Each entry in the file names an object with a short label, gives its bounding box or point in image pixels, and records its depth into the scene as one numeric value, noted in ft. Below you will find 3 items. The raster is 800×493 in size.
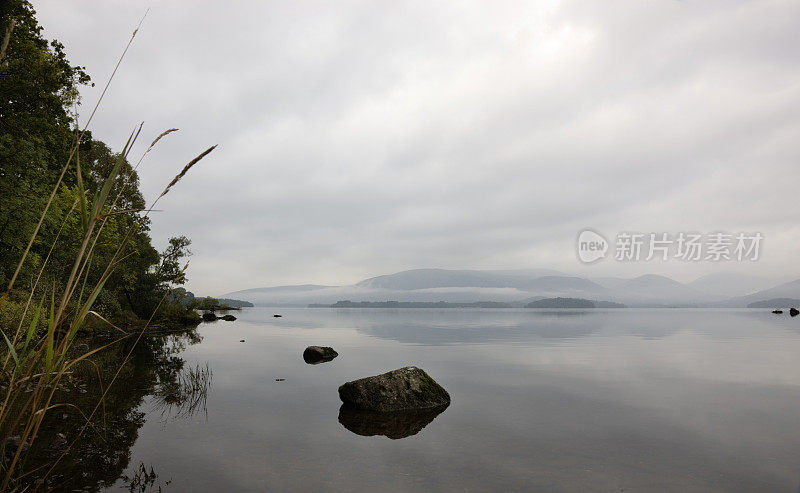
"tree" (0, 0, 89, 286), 68.69
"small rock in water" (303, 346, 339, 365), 114.93
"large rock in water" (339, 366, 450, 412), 59.16
